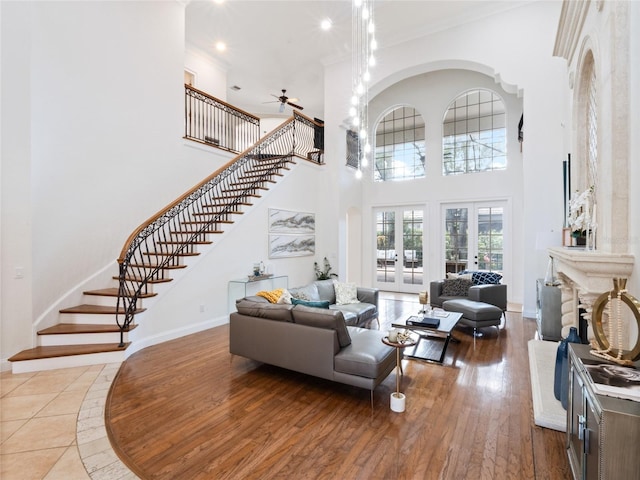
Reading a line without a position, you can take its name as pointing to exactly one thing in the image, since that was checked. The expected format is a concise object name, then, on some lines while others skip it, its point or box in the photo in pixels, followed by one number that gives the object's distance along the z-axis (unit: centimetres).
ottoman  478
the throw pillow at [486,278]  623
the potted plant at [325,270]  808
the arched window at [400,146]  875
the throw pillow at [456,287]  595
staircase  386
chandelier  633
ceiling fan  911
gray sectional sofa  299
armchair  548
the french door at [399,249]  860
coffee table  400
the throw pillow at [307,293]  487
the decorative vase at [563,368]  257
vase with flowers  311
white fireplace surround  222
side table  283
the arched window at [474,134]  773
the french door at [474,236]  761
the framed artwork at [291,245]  687
